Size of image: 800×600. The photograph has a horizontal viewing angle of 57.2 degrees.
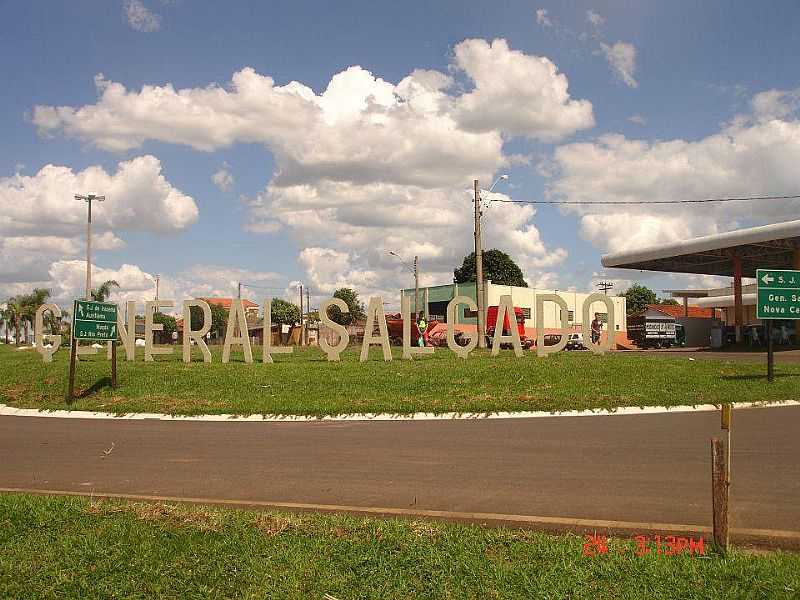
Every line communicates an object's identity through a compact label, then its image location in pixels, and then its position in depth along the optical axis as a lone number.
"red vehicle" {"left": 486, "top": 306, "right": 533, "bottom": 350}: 46.47
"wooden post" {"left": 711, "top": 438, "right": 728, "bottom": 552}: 5.70
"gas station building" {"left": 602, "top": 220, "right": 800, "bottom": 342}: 37.38
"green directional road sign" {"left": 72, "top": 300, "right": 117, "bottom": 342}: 20.94
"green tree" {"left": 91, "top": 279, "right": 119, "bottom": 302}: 56.87
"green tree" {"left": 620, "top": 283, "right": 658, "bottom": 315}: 110.75
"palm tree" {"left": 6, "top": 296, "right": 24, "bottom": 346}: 79.31
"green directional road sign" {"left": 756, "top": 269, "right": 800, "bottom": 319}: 20.92
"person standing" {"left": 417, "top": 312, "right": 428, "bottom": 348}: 42.33
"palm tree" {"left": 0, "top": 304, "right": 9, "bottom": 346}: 81.99
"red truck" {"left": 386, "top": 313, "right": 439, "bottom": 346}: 49.06
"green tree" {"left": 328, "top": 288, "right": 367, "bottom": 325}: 79.44
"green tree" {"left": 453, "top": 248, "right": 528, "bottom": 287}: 91.06
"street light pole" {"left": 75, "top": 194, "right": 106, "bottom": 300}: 43.31
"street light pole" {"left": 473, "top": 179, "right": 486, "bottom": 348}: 30.48
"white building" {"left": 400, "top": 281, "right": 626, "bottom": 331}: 70.19
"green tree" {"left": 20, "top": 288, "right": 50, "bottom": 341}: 77.50
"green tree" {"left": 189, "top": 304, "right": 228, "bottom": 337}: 75.82
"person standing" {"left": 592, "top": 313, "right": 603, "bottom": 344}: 49.66
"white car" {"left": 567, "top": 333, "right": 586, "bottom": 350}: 47.47
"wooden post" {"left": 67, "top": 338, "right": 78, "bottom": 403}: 20.12
